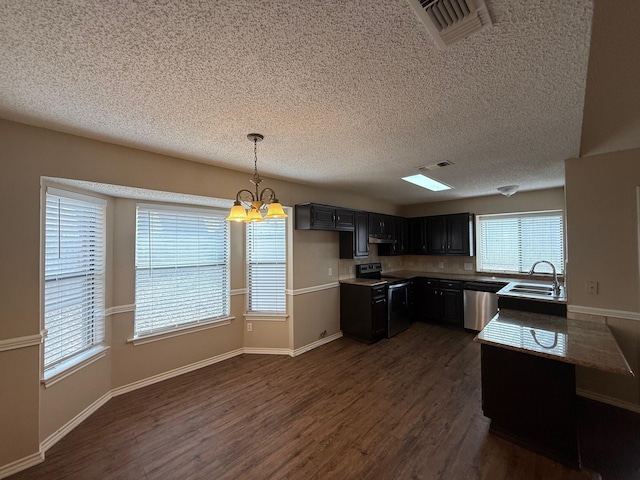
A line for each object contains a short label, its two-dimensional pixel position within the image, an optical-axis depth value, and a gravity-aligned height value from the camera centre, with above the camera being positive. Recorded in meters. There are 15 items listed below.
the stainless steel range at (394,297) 4.54 -0.97
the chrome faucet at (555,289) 3.10 -0.57
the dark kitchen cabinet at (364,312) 4.25 -1.13
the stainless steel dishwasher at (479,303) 4.52 -1.06
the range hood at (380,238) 5.09 +0.12
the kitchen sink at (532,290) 3.28 -0.63
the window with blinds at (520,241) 4.58 +0.02
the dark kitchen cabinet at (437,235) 5.56 +0.18
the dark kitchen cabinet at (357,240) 4.58 +0.08
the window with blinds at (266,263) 4.02 -0.28
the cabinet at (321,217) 3.85 +0.42
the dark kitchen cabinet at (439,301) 4.93 -1.13
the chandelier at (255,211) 2.15 +0.29
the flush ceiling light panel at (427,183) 3.74 +0.94
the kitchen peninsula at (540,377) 1.89 -1.08
